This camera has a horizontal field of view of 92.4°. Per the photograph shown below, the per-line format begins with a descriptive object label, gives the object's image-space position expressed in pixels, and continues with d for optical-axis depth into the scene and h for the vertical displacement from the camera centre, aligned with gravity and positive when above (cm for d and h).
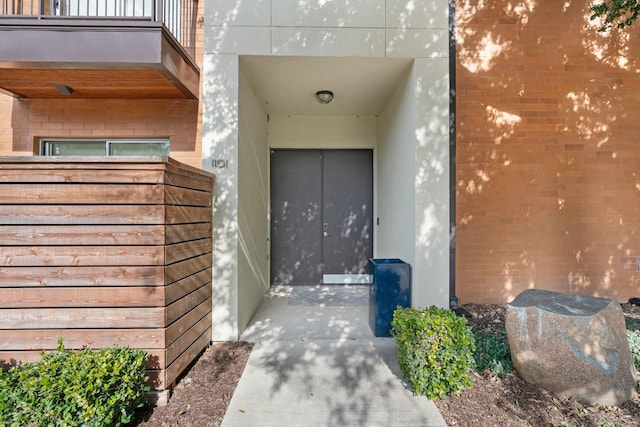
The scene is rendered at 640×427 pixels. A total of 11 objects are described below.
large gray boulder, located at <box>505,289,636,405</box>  237 -105
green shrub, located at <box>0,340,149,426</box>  188 -110
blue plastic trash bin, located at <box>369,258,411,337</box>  361 -87
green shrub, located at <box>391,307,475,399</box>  244 -110
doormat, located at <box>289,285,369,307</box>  479 -130
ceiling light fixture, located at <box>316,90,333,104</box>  460 +187
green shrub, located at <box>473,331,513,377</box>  279 -132
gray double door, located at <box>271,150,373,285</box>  580 +3
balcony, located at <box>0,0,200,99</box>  308 +169
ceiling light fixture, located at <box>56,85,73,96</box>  372 +160
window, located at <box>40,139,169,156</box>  417 +98
